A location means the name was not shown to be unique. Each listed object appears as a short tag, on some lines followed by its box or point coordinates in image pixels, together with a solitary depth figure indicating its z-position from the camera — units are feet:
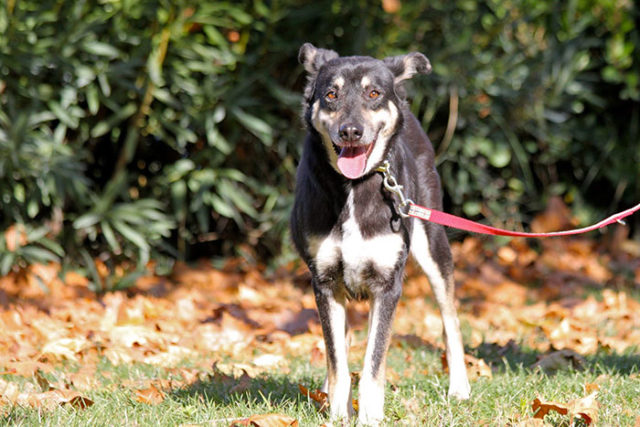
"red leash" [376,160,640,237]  21.99
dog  21.06
